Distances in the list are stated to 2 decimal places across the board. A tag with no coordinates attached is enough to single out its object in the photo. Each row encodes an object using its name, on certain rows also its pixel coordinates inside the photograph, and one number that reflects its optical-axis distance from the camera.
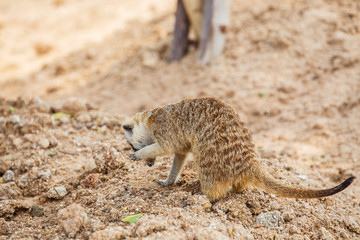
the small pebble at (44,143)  8.53
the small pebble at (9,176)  7.59
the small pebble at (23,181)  7.36
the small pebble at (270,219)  5.94
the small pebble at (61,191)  6.86
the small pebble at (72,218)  5.37
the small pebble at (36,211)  6.34
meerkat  5.98
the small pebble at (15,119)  9.32
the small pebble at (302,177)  7.61
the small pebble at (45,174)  7.55
